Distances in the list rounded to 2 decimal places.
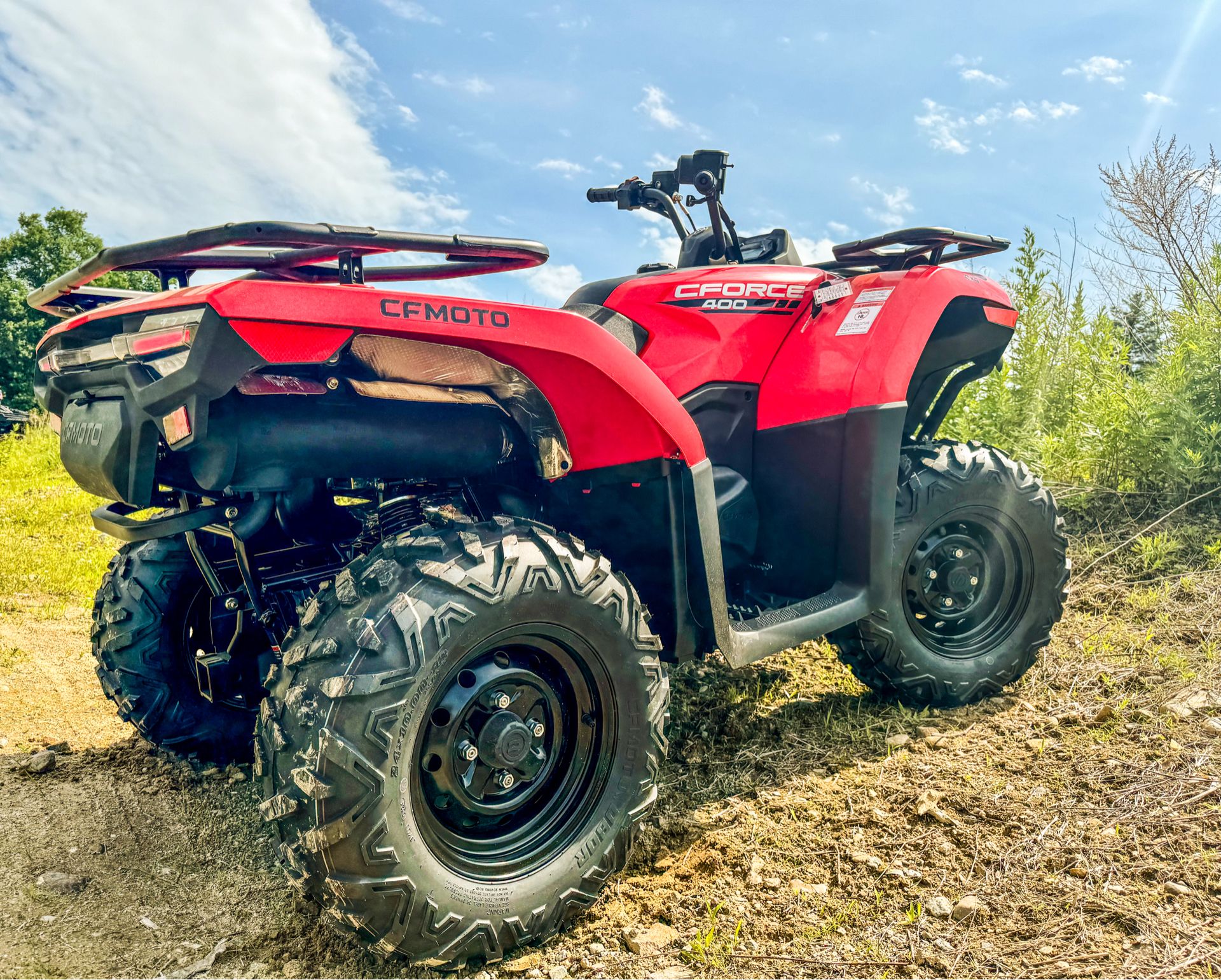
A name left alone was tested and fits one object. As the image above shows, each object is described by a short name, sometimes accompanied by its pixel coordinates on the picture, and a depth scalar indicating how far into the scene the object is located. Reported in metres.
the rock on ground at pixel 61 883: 2.49
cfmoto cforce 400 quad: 1.91
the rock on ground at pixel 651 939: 2.17
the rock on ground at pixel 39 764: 3.19
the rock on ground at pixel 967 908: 2.29
